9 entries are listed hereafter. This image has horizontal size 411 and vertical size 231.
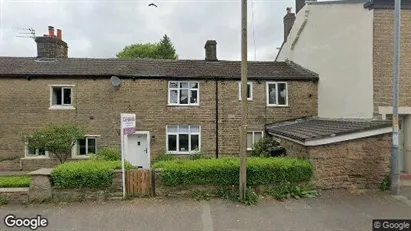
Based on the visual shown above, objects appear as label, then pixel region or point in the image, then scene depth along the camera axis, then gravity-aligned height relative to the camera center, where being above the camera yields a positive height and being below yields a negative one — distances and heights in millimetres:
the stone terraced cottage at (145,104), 14516 +508
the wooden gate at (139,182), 7902 -2057
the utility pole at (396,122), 8156 -302
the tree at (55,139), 12102 -1170
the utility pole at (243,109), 7500 +107
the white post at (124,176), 7774 -1839
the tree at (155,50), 39562 +9586
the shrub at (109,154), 12643 -2015
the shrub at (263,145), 13211 -1697
